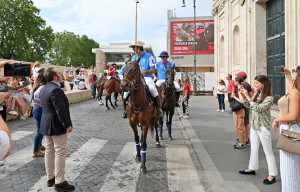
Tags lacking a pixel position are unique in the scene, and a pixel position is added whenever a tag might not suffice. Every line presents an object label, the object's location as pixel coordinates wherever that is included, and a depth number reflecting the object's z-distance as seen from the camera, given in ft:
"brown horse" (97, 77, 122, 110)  47.00
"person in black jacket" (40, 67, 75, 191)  12.37
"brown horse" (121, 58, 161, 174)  14.75
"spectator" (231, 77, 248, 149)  20.01
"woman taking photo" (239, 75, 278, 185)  13.35
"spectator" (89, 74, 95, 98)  70.24
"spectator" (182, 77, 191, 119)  37.01
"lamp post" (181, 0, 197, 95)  84.49
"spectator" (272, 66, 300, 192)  9.49
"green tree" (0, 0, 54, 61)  130.62
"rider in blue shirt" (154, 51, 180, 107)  25.69
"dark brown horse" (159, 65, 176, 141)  25.29
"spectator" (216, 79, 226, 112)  43.47
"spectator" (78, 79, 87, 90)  68.28
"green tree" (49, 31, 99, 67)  245.04
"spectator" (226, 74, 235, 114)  39.20
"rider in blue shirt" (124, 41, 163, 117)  18.03
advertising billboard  120.26
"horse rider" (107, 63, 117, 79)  51.31
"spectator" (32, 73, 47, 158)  16.80
